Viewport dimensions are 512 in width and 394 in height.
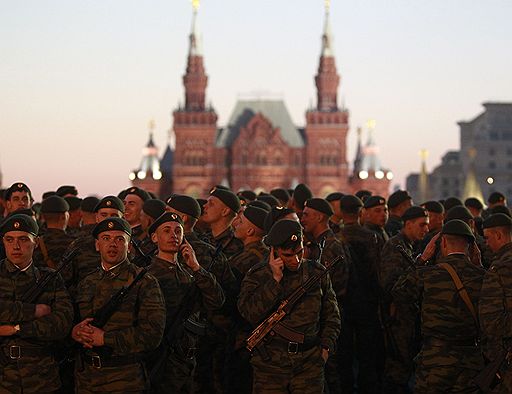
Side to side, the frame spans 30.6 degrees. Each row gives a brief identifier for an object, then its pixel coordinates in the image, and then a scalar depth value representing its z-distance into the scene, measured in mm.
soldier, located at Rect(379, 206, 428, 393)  10055
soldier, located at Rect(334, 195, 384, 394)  11289
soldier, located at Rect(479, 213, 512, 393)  7551
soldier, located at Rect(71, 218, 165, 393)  7250
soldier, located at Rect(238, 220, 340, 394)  7730
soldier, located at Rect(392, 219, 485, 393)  8055
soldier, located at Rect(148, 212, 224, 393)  8062
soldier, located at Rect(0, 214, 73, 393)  7230
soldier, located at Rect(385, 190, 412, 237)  14109
